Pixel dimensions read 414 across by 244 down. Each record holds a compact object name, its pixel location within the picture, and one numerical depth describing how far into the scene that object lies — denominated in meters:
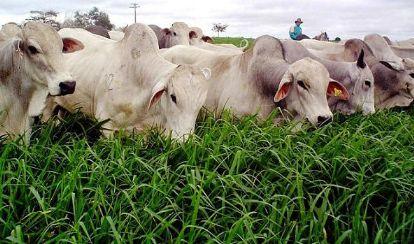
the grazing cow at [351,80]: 5.39
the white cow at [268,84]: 4.41
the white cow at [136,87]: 3.90
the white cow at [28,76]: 3.75
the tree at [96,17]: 26.31
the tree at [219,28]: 47.16
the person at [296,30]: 14.52
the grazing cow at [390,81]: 6.29
